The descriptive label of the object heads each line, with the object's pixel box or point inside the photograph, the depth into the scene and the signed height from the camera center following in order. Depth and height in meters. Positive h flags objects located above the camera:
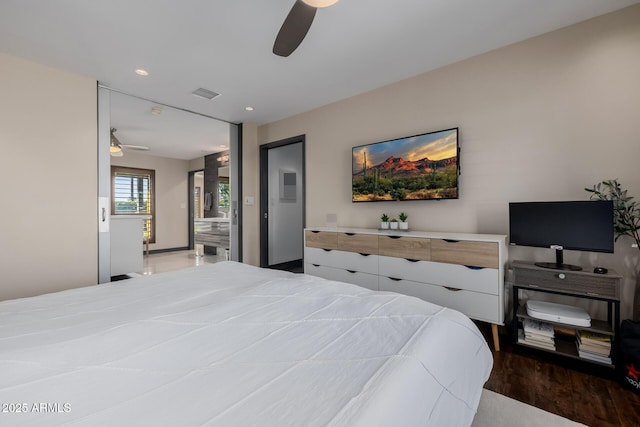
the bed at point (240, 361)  0.66 -0.47
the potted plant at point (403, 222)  2.95 -0.10
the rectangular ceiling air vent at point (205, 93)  3.37 +1.54
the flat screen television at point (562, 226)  1.91 -0.10
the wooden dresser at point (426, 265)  2.19 -0.50
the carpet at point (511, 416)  1.48 -1.16
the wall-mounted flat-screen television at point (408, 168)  2.74 +0.50
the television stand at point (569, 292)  1.85 -0.58
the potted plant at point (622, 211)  1.93 +0.01
